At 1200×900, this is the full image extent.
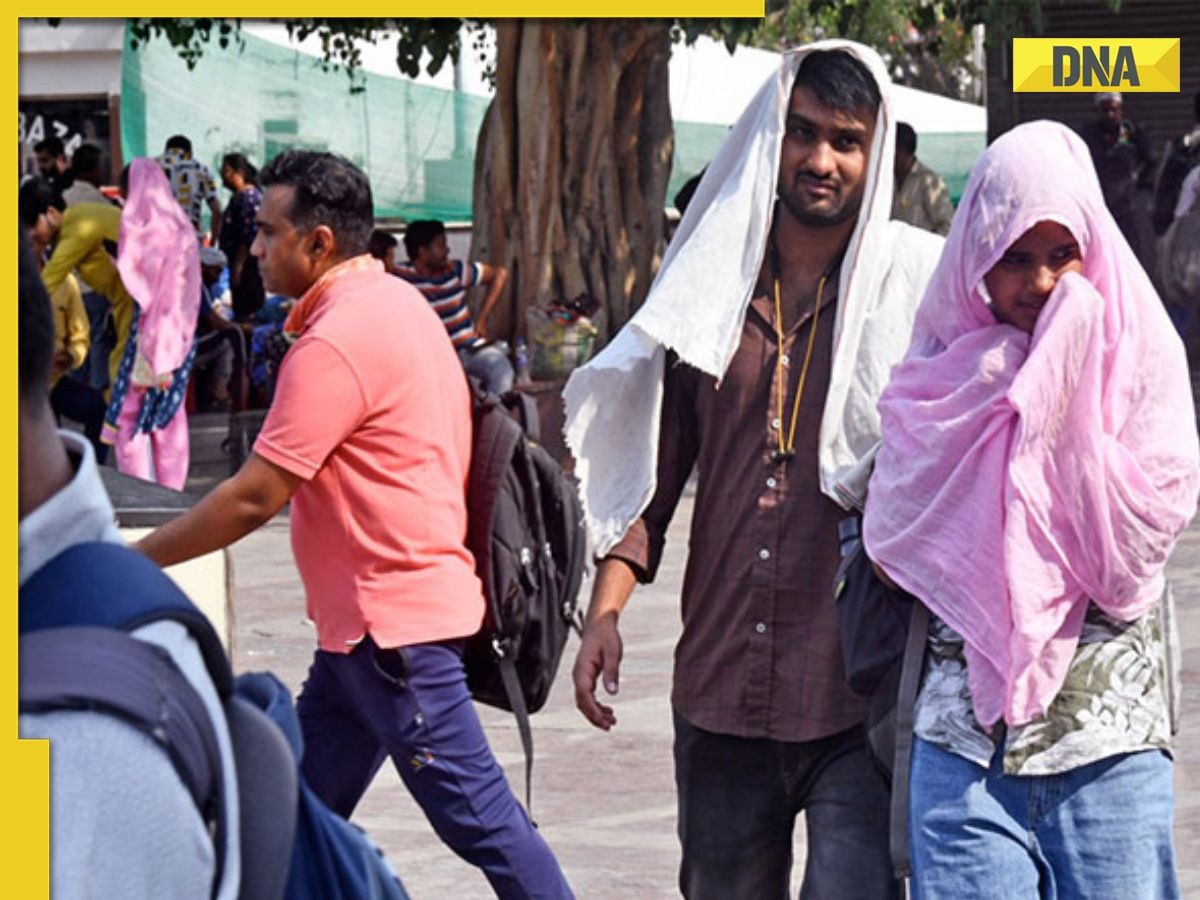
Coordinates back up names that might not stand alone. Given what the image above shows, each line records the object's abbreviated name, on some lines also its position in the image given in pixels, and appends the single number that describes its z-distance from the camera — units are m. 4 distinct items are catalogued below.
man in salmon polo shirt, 4.83
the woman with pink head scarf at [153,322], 11.70
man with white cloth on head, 4.20
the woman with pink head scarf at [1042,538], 3.71
